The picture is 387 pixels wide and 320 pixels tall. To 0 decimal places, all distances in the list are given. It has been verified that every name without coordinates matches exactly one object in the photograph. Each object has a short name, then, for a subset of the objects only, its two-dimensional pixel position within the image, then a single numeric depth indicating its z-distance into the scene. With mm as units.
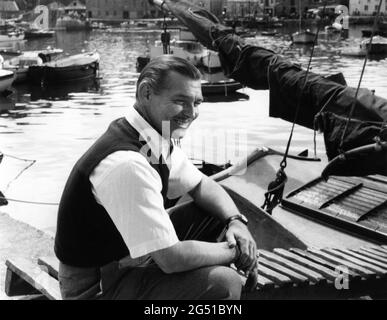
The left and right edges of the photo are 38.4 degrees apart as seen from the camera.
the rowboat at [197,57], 39969
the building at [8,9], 143825
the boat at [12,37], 73906
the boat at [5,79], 31133
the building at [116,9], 143500
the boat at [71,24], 118438
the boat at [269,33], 90125
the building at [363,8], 130250
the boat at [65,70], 37469
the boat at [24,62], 37500
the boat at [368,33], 74112
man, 2760
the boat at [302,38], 67750
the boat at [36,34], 90188
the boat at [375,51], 55219
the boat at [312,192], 4711
